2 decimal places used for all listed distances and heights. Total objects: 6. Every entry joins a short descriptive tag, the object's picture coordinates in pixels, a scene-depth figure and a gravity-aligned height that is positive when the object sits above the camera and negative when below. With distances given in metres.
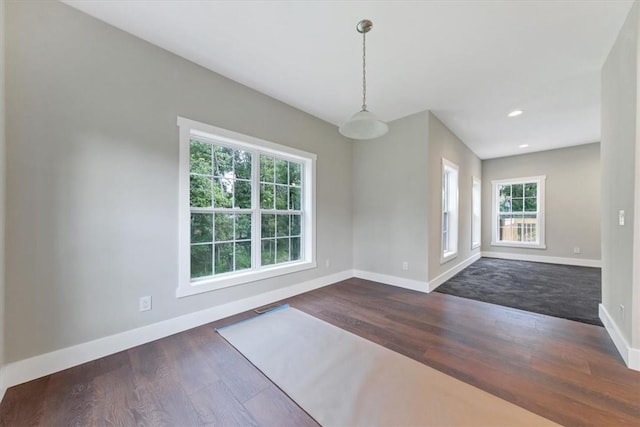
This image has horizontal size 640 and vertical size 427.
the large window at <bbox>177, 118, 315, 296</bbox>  2.56 +0.06
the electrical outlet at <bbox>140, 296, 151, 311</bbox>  2.19 -0.81
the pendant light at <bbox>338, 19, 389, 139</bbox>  1.96 +0.73
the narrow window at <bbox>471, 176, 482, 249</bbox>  5.96 +0.08
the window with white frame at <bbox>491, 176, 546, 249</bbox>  6.05 +0.06
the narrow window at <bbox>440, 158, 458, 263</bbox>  4.67 +0.06
